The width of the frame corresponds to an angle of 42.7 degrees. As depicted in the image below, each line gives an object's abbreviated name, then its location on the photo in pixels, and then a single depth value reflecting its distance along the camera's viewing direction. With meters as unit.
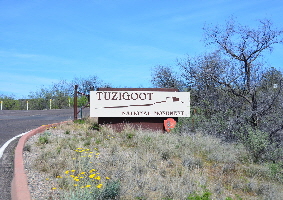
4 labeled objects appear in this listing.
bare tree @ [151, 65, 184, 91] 21.13
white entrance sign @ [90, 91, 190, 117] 14.43
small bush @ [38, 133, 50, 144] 10.45
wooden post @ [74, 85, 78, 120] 17.41
